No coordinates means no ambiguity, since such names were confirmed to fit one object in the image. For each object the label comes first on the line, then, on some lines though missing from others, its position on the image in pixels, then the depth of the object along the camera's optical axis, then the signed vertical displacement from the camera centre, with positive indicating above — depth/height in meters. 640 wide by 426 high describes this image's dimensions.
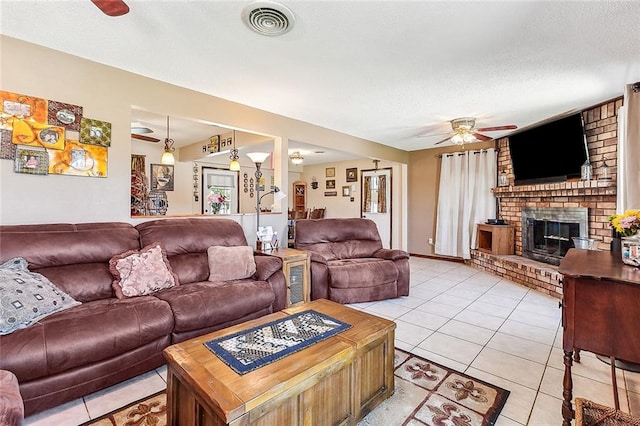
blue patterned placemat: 1.30 -0.66
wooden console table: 1.33 -0.47
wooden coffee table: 1.08 -0.71
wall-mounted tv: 3.71 +0.93
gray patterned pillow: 1.57 -0.52
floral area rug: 1.54 -1.10
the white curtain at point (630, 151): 2.84 +0.68
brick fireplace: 3.42 +0.26
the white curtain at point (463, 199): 5.32 +0.33
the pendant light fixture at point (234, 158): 4.90 +0.94
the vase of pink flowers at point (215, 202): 3.51 +0.13
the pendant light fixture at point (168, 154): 4.55 +0.92
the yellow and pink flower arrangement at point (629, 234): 1.60 -0.10
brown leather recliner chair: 3.45 -0.62
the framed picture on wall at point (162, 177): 6.12 +0.75
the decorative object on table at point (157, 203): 3.51 +0.11
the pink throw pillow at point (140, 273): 2.17 -0.48
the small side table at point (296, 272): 2.99 -0.64
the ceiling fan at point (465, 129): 3.94 +1.22
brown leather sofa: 1.53 -0.65
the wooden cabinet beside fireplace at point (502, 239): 4.85 -0.39
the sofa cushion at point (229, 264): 2.64 -0.48
